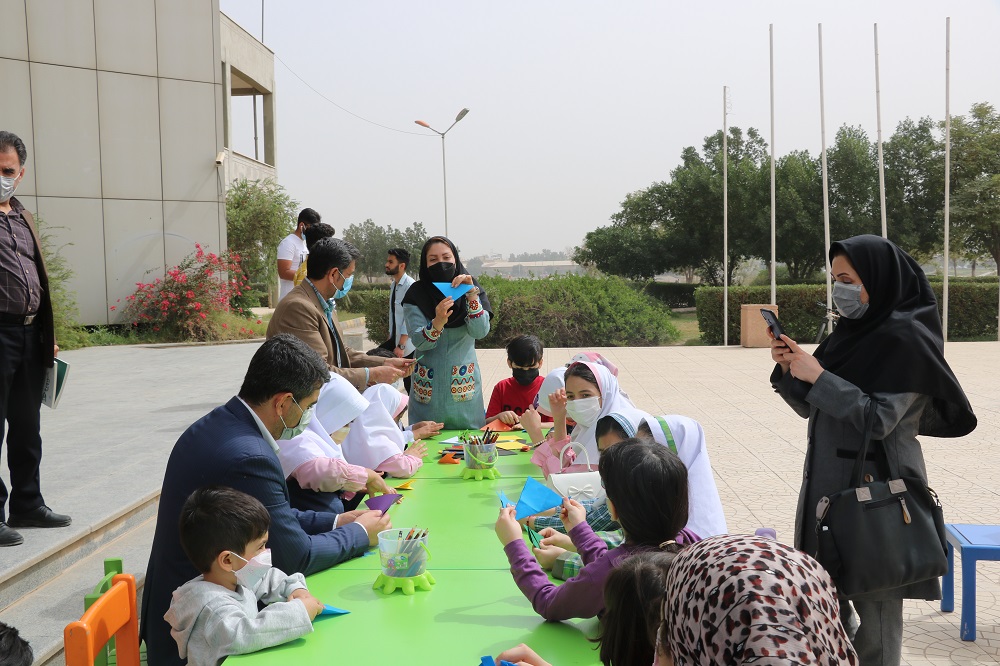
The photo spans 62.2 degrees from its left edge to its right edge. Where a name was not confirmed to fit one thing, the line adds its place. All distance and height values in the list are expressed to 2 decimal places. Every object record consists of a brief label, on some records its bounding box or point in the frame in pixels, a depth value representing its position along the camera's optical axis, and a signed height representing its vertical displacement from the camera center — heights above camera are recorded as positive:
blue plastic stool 3.50 -1.13
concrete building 13.89 +3.10
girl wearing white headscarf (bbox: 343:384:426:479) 3.55 -0.64
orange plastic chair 1.71 -0.71
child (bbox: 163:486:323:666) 1.94 -0.71
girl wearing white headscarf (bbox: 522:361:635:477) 3.39 -0.43
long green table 1.93 -0.82
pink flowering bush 14.93 +0.01
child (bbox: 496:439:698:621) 2.04 -0.55
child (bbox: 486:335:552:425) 4.90 -0.55
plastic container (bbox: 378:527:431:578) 2.29 -0.71
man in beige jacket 3.77 -0.06
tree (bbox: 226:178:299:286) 22.69 +2.14
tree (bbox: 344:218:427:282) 39.62 +2.87
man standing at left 3.75 -0.18
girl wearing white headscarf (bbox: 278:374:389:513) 2.91 -0.61
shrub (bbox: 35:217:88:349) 13.29 +0.15
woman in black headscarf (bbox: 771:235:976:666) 2.52 -0.30
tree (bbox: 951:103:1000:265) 26.39 +3.42
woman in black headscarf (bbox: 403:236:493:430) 4.77 -0.27
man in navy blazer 2.24 -0.46
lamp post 19.09 +4.28
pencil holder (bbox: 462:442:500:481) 3.59 -0.72
